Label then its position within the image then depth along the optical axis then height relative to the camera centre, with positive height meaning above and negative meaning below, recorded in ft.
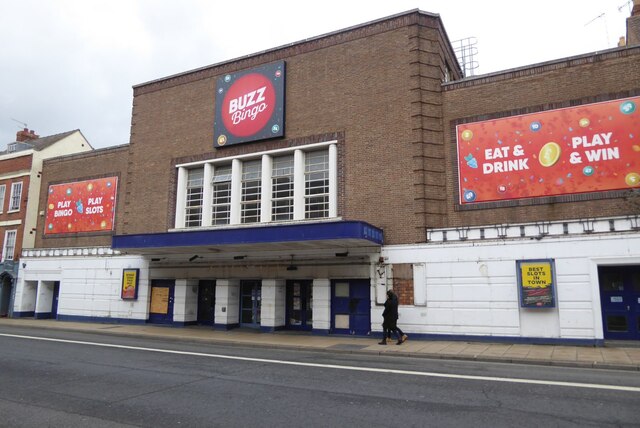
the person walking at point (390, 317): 49.70 -2.70
